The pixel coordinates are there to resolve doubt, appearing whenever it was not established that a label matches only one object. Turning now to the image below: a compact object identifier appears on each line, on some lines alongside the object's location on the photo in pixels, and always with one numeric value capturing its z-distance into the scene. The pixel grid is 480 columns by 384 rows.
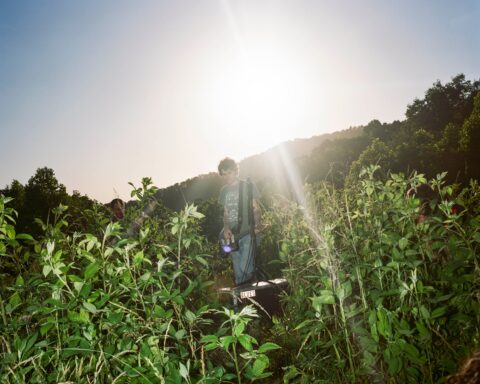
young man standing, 4.80
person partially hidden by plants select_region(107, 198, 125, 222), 5.09
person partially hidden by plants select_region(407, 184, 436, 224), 2.54
